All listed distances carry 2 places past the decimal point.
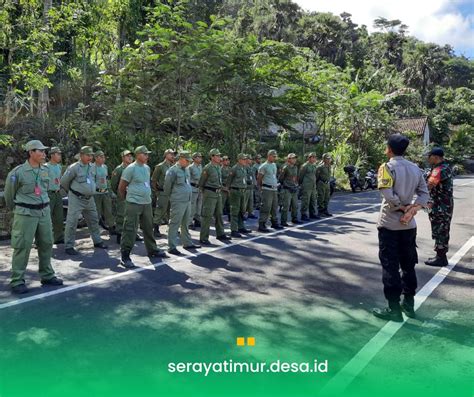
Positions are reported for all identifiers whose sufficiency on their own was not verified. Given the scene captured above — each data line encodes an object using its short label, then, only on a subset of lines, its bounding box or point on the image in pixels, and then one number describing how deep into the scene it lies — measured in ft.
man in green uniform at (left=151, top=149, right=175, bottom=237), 34.81
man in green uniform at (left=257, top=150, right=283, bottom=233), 36.55
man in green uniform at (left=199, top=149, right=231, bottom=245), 31.99
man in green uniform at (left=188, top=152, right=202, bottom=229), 37.58
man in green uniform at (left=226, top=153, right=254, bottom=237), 34.63
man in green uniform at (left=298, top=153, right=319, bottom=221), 43.37
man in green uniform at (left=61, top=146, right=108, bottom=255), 29.25
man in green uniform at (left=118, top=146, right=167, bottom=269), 24.56
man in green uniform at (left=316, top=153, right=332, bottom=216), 46.11
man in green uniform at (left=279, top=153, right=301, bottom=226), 39.27
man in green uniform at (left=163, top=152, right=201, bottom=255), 28.19
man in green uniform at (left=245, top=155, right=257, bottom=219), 41.47
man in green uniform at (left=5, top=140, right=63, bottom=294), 20.29
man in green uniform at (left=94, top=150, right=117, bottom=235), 32.96
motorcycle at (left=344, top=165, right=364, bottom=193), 76.38
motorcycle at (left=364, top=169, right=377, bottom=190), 80.50
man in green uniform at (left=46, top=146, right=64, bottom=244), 30.14
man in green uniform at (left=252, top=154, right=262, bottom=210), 47.22
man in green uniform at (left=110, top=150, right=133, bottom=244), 32.55
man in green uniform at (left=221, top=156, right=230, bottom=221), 41.89
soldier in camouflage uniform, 25.50
